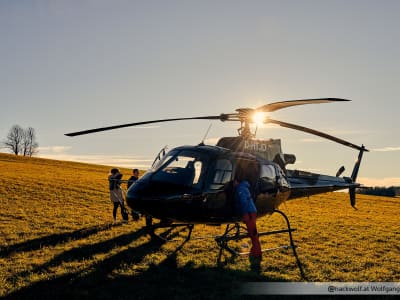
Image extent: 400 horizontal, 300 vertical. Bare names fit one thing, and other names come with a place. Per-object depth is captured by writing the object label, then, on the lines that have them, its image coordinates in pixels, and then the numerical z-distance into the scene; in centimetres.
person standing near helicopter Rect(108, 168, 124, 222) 1612
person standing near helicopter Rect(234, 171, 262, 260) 994
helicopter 903
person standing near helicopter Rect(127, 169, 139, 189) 1552
